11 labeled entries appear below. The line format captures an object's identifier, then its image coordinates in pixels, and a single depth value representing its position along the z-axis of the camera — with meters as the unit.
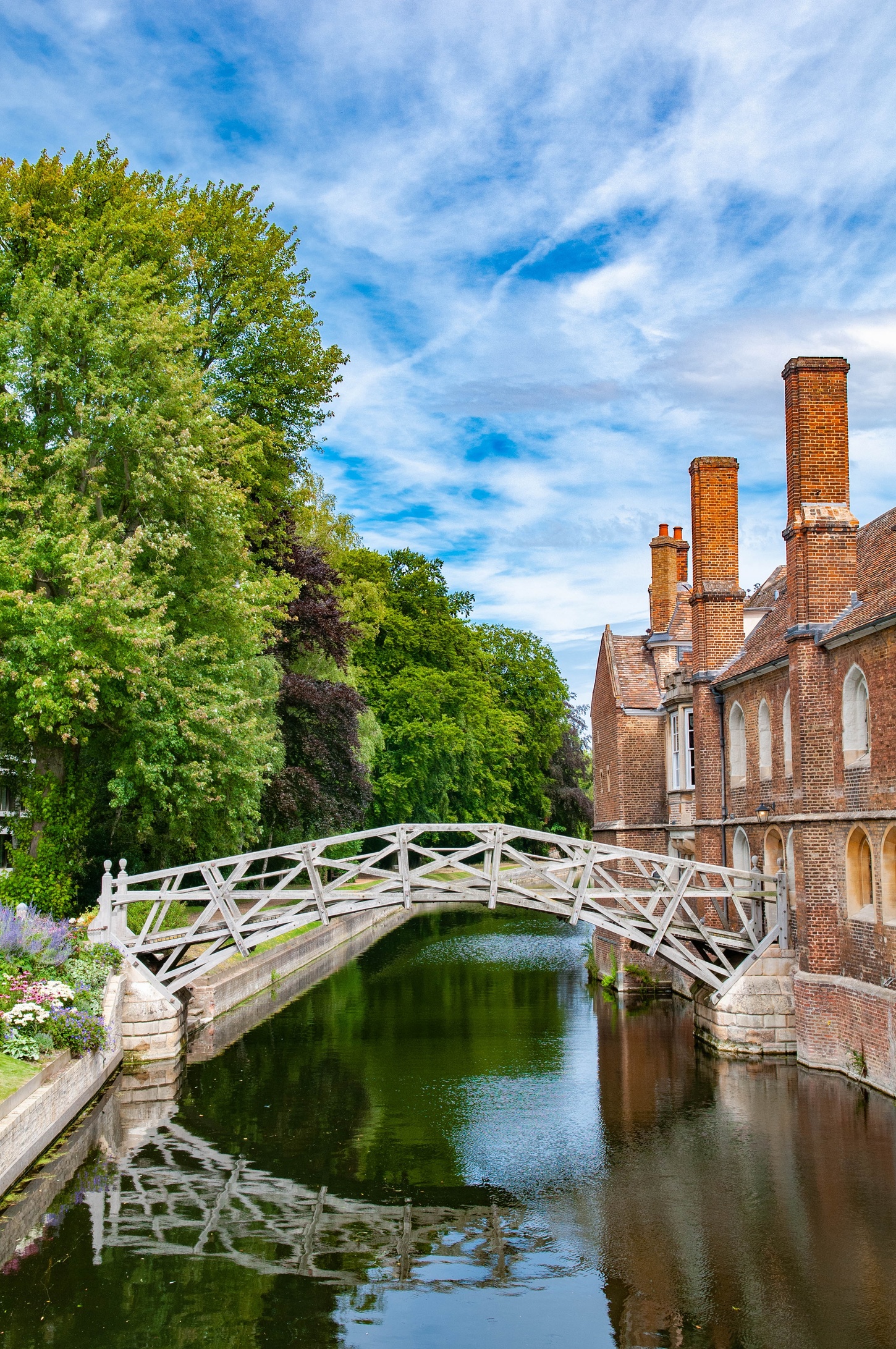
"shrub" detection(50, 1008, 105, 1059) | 15.43
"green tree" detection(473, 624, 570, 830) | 63.78
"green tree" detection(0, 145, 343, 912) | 20.84
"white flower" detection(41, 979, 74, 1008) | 15.89
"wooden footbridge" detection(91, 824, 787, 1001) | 19.78
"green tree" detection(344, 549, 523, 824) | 50.09
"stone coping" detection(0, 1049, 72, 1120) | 12.27
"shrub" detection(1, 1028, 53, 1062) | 14.12
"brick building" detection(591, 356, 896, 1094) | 17.16
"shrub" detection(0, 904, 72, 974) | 16.66
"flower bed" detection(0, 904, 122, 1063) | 14.70
